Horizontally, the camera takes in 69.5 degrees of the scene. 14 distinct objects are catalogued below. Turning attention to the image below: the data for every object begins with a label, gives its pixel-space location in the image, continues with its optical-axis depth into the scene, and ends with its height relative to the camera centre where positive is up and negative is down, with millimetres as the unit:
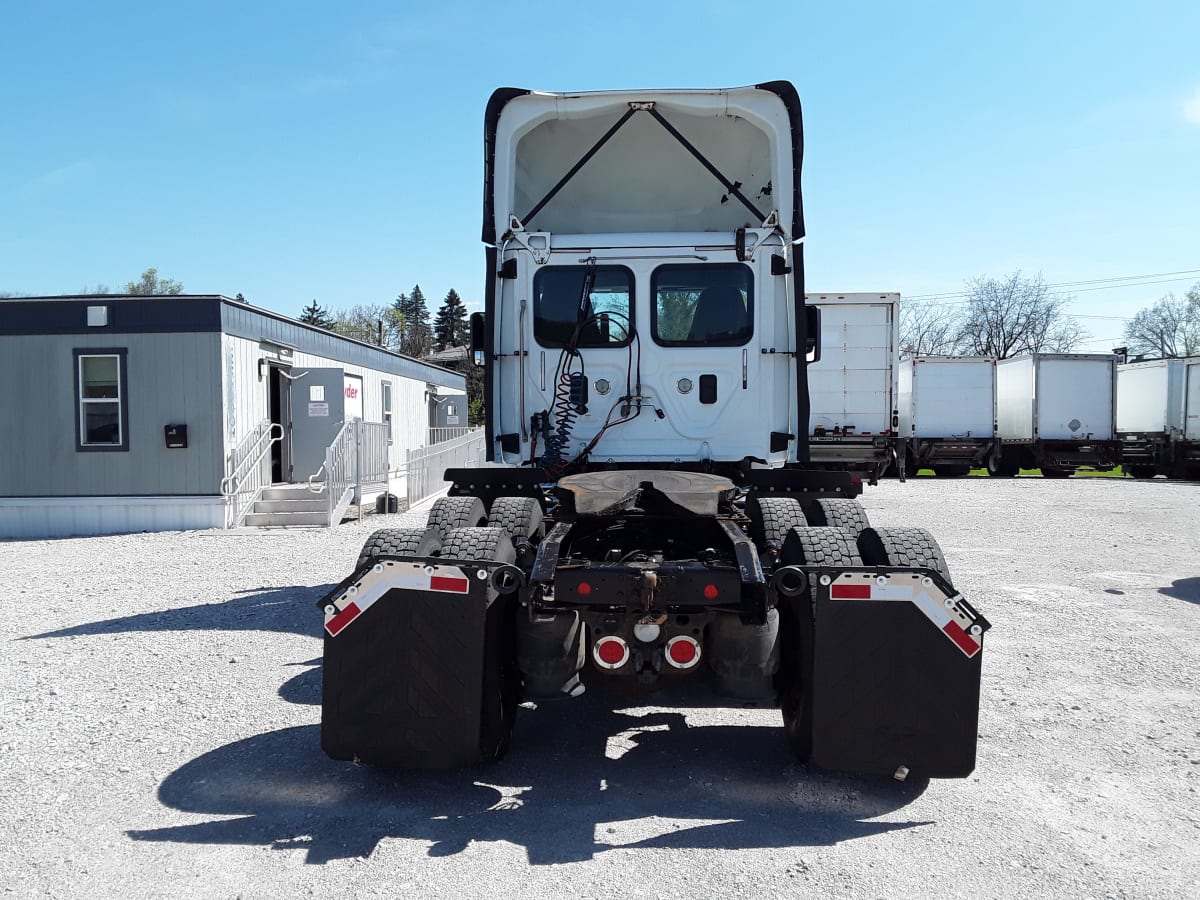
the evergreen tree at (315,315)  88625 +12315
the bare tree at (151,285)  67562 +11829
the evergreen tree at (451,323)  80562 +10326
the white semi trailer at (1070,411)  24547 +431
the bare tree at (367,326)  74544 +9265
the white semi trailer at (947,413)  23859 +400
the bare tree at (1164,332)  59438 +6791
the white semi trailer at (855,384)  17656 +928
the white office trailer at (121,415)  12617 +281
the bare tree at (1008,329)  54719 +6274
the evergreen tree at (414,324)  77500 +10587
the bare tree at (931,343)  57562 +5704
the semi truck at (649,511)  3400 -447
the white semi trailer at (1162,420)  24031 +163
